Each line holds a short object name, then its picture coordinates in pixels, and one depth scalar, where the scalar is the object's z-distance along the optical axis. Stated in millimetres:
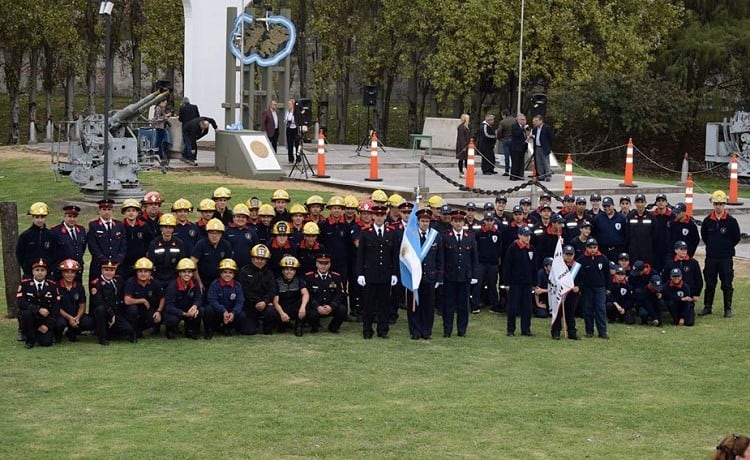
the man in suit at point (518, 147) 30569
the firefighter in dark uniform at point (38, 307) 15516
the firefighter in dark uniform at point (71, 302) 15719
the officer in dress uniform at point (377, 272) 16656
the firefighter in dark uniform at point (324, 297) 16891
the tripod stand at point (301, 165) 30870
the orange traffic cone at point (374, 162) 30547
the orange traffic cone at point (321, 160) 30453
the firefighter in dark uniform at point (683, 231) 19416
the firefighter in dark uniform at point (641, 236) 19203
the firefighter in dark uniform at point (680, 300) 18266
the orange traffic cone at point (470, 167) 28672
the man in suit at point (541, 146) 30469
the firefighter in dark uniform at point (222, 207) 17984
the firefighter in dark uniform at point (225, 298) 16266
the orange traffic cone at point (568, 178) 27669
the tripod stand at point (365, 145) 38219
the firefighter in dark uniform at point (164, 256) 16547
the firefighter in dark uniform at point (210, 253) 16828
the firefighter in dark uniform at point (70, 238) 16688
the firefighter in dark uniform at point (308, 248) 17375
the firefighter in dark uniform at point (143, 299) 16078
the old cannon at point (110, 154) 26703
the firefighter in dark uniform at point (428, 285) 16719
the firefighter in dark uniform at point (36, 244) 16469
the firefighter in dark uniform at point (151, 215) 17406
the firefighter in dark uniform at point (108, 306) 15836
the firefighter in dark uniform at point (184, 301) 16156
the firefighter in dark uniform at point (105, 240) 16781
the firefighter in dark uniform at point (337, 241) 17781
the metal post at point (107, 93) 23203
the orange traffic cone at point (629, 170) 29969
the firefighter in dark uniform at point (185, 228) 17125
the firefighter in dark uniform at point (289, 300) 16656
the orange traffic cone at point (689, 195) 25766
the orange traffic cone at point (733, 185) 28381
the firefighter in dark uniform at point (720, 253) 18953
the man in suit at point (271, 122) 33500
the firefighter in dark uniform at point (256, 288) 16641
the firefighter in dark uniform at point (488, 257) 18734
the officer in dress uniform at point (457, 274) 16875
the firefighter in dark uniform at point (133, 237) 17219
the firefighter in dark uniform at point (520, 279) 17125
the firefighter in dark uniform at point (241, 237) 17141
